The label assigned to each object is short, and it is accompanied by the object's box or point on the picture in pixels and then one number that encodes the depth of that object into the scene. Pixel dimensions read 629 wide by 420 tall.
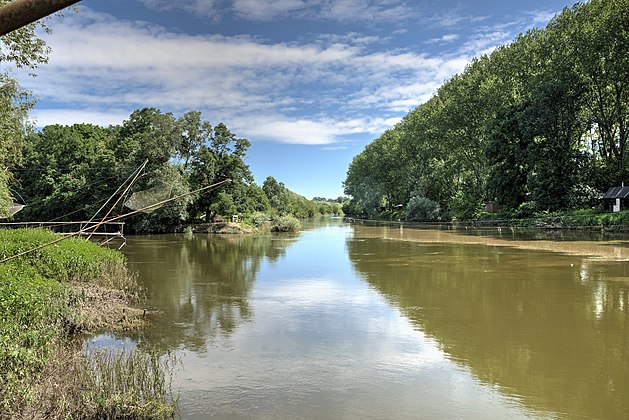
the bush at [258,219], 58.13
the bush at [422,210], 63.38
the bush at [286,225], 55.47
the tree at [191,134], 52.34
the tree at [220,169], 51.75
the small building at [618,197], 34.28
